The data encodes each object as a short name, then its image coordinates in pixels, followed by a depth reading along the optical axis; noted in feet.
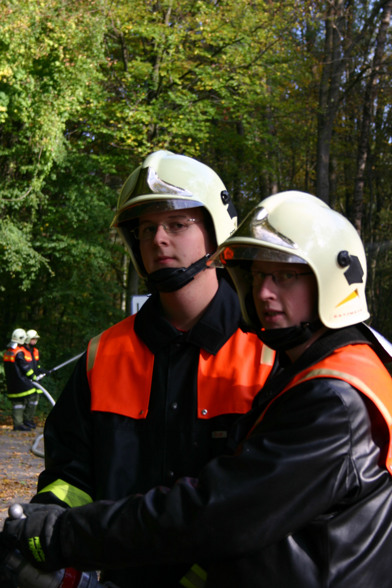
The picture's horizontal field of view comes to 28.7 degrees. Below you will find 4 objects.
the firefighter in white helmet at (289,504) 5.88
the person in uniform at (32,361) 54.03
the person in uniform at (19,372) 52.60
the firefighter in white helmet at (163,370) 8.05
